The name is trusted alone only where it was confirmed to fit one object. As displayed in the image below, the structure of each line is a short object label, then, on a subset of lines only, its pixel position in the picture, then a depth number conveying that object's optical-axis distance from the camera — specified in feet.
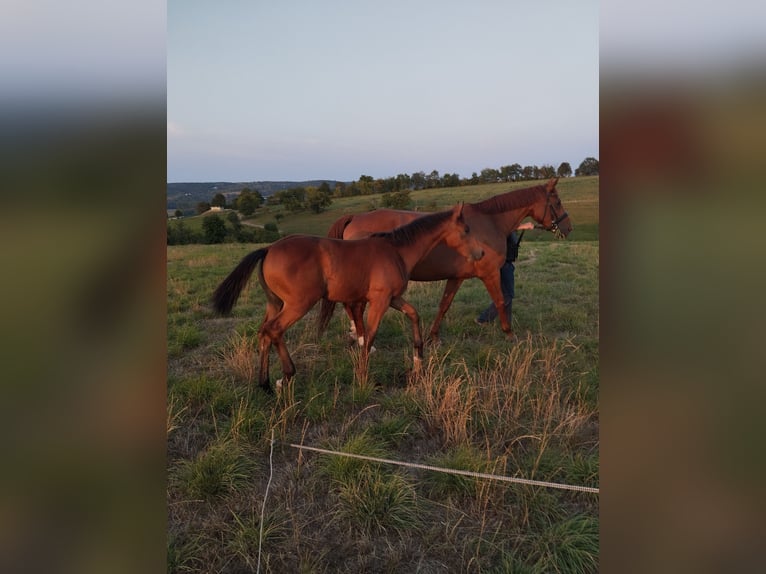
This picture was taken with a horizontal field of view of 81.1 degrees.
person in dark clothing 23.04
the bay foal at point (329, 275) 14.15
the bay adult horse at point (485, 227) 20.20
